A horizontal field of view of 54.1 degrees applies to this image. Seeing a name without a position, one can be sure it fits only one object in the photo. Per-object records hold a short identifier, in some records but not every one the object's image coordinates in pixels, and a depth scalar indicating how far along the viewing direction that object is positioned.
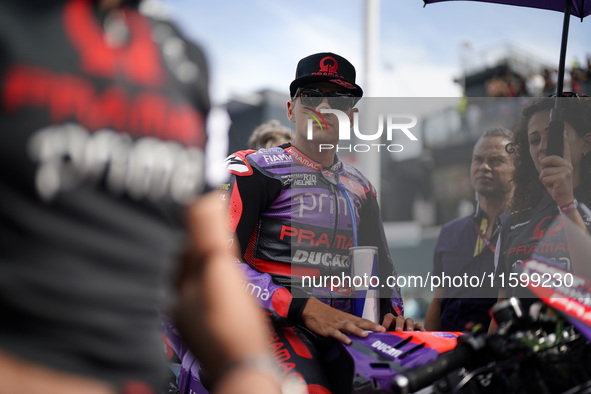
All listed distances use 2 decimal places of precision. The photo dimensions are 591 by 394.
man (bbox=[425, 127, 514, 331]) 2.68
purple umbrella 2.68
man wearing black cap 2.61
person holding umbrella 2.57
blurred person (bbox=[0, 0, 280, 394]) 0.84
